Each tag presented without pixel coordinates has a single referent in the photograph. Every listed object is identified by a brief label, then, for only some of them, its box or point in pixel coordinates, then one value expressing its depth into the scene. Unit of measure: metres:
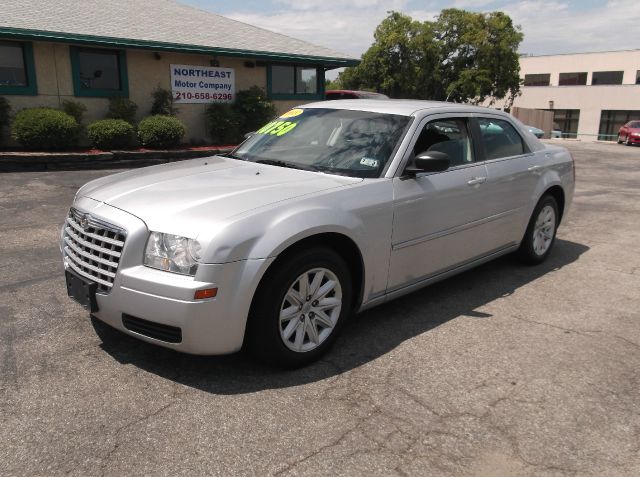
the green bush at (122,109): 13.89
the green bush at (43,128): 11.88
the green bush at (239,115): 15.71
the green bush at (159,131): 13.68
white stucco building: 53.09
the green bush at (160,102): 14.92
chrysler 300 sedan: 2.97
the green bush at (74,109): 13.16
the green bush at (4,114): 12.27
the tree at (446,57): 38.81
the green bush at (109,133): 12.92
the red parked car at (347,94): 19.23
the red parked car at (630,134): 28.17
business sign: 15.38
